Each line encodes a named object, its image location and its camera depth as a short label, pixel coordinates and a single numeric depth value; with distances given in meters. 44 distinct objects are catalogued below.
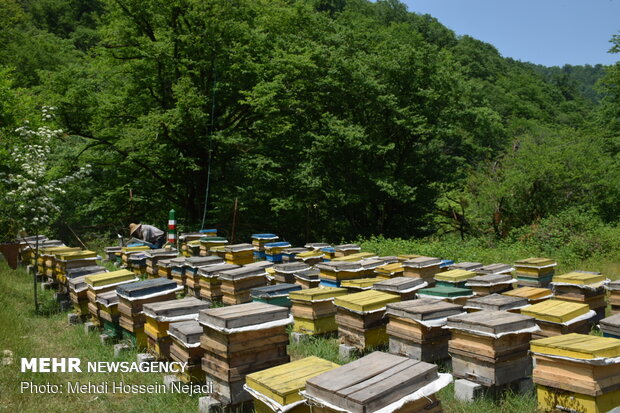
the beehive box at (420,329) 5.56
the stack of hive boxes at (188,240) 12.97
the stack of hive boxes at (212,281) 8.89
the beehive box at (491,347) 4.90
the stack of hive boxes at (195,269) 9.52
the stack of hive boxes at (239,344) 4.79
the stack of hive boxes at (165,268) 10.15
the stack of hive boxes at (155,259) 10.69
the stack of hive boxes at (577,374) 4.24
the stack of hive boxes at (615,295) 6.84
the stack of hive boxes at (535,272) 8.56
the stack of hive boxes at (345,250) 11.33
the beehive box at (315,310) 7.04
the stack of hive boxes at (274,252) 11.91
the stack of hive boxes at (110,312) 7.36
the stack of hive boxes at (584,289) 7.19
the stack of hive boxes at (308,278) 8.92
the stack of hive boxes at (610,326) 5.27
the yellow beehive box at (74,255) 9.73
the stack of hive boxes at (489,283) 7.64
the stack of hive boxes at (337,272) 8.48
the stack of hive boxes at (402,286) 6.99
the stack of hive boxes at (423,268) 8.73
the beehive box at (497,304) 5.96
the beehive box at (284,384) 3.92
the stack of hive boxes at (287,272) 9.28
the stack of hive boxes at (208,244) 12.26
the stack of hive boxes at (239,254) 11.12
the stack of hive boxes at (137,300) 6.74
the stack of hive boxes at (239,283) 8.27
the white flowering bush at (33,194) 9.77
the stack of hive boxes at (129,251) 11.86
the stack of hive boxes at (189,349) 5.35
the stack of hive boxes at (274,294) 7.62
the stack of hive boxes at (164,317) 5.96
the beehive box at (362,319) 6.16
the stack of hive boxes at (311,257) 10.71
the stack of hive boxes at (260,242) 12.74
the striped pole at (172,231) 14.91
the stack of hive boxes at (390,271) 8.86
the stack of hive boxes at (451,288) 6.88
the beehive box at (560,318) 5.65
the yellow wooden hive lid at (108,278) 7.79
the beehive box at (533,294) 7.03
